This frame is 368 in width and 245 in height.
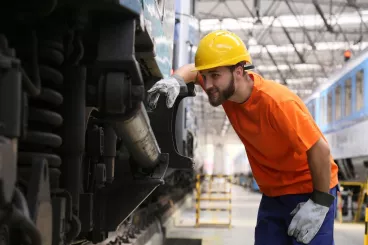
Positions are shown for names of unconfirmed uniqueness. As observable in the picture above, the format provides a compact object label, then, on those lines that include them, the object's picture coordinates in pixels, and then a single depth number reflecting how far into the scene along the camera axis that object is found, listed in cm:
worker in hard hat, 296
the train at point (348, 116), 1101
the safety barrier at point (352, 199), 1242
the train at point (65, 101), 174
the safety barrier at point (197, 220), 1105
